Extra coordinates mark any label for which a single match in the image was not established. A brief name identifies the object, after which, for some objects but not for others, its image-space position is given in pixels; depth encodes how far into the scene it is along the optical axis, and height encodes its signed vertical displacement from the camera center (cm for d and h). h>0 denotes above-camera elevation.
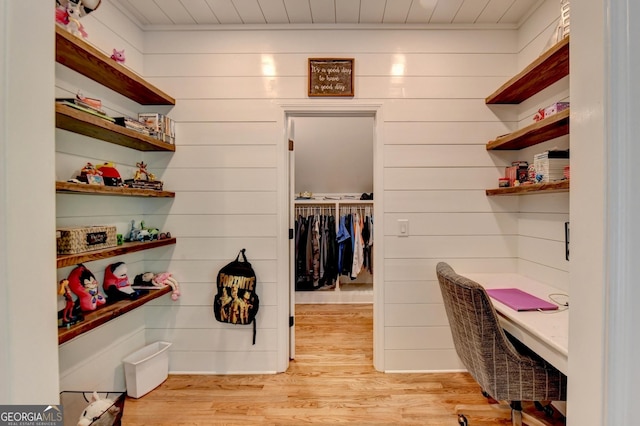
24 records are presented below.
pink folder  151 -52
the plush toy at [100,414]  134 -99
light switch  214 -13
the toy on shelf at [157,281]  206 -53
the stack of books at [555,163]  156 +26
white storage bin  189 -110
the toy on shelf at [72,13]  140 +100
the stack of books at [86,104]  137 +54
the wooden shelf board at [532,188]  147 +13
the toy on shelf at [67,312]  137 -51
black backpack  204 -63
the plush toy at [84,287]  151 -42
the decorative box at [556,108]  153 +57
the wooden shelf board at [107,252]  132 -23
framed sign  211 +101
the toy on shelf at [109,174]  164 +21
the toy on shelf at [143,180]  185 +21
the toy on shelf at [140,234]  195 -17
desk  118 -55
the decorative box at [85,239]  138 -15
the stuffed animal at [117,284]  175 -46
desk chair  133 -74
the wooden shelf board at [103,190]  134 +11
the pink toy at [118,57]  170 +93
